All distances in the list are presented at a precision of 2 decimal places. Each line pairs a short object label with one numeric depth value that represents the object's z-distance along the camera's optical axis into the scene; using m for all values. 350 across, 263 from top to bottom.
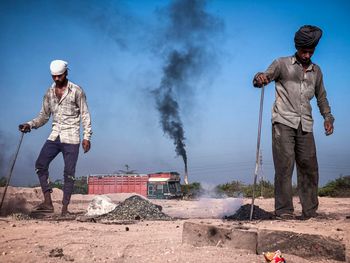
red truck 22.17
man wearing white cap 6.74
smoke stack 40.81
